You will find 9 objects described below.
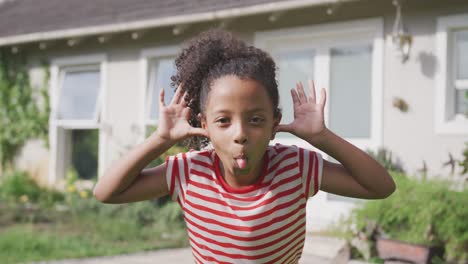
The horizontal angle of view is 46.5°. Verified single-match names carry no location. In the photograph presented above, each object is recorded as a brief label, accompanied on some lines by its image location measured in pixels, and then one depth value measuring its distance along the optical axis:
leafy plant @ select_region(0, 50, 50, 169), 10.80
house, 6.29
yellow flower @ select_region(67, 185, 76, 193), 9.37
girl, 1.59
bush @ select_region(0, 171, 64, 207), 9.96
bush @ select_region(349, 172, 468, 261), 4.29
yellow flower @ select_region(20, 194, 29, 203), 9.40
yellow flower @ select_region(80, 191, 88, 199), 9.02
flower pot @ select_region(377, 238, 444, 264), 4.25
